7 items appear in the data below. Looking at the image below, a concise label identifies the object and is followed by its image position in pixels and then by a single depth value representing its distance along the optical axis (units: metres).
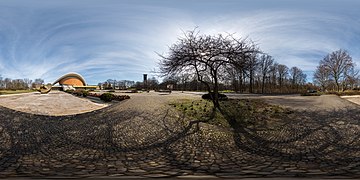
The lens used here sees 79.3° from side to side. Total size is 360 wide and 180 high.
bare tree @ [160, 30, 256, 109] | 10.33
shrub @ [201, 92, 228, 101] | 13.57
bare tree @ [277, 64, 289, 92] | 33.97
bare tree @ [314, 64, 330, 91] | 32.19
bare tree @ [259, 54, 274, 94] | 28.42
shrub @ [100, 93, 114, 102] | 16.06
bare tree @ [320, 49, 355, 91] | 30.02
